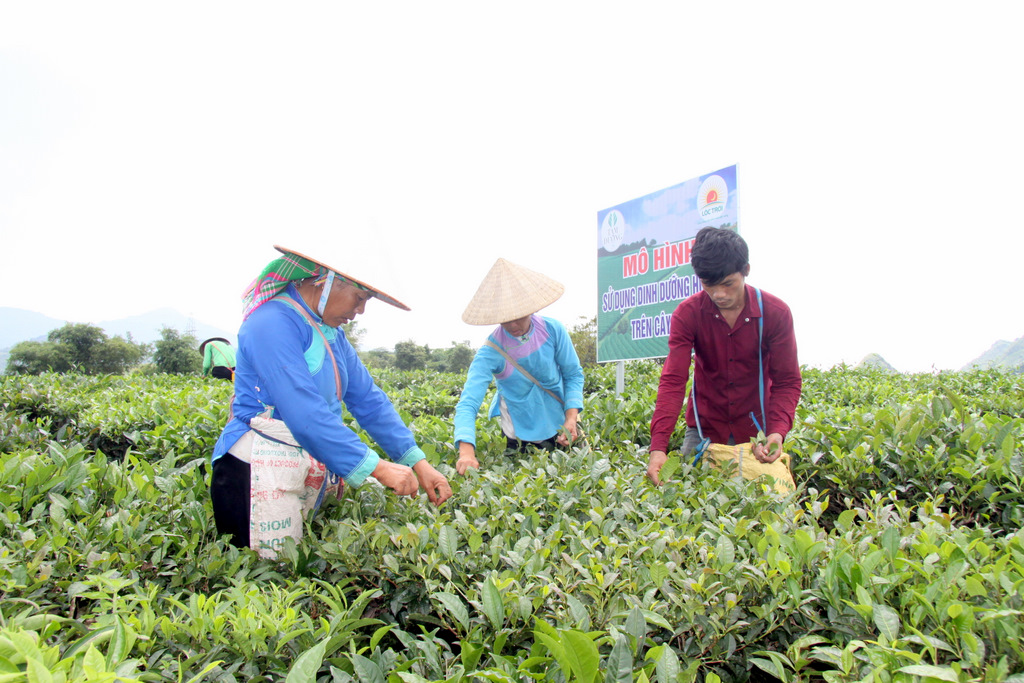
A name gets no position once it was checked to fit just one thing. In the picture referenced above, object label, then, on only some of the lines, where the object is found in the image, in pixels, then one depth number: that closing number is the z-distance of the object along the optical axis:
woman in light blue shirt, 3.71
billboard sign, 5.87
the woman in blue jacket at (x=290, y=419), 2.30
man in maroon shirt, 3.03
